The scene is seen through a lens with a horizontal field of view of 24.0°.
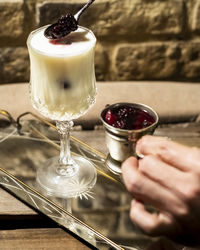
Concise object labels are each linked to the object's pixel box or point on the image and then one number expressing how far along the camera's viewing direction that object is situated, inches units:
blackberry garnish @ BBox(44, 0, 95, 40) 40.9
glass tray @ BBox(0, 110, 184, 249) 39.3
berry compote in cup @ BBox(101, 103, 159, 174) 44.1
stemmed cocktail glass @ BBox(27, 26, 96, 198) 40.6
